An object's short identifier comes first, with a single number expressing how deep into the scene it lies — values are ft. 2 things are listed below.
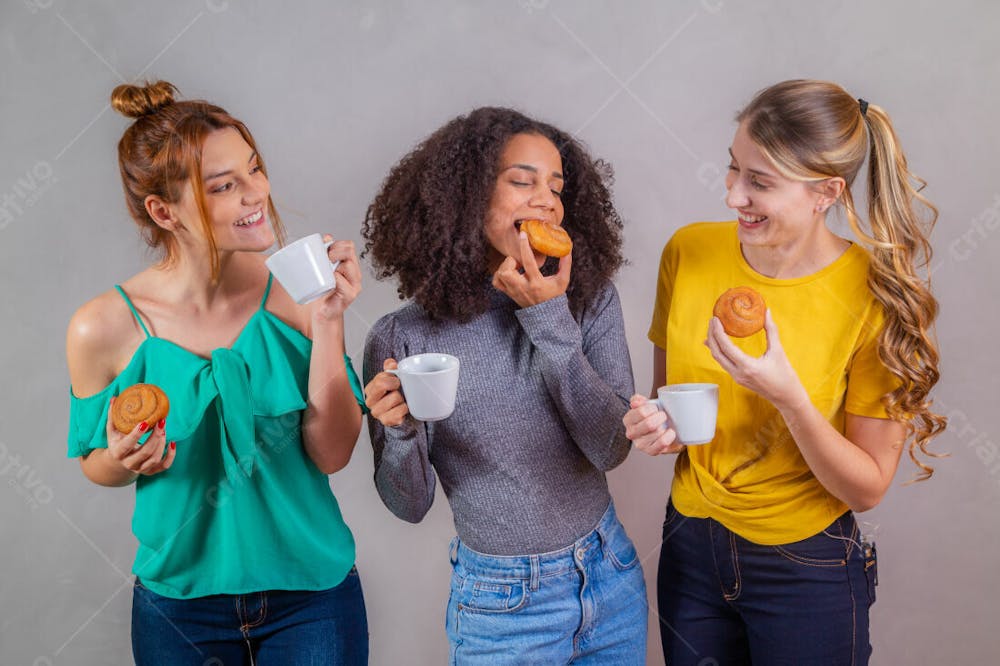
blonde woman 5.45
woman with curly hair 5.74
